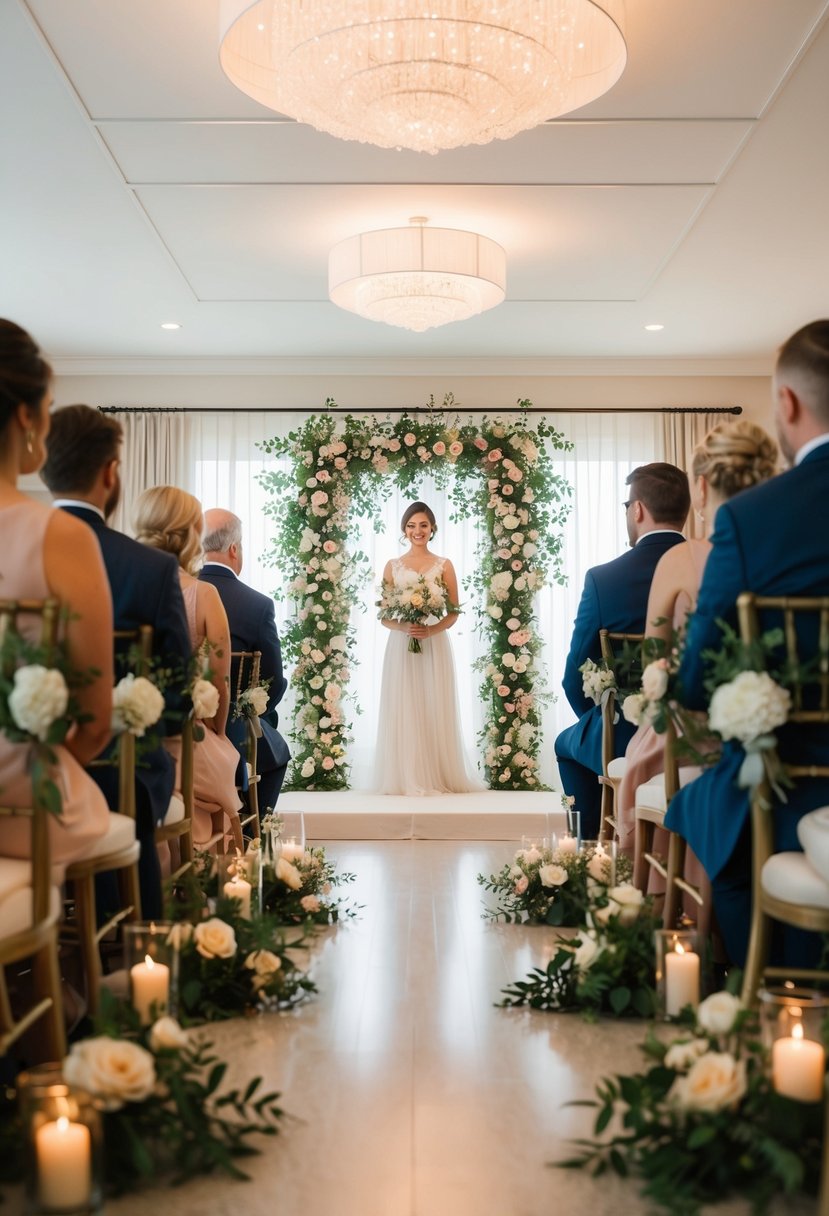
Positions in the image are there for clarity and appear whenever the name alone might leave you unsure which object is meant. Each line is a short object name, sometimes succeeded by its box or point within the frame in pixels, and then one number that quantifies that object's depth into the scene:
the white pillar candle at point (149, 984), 2.55
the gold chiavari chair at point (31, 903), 2.09
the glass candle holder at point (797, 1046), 1.96
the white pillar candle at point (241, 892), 3.48
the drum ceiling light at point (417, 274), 5.83
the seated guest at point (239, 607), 5.41
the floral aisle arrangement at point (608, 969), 3.17
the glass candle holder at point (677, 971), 2.79
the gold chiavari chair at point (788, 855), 2.32
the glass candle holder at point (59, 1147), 1.79
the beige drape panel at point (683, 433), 9.45
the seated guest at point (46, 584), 2.27
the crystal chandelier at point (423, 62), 3.57
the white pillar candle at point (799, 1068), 1.96
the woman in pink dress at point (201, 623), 4.32
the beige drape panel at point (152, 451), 9.38
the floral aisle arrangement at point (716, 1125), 1.98
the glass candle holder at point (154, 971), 2.55
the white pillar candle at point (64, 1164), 1.79
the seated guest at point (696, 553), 3.43
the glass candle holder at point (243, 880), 3.49
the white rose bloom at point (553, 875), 4.30
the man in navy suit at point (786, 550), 2.55
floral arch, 8.92
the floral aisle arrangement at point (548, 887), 4.24
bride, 8.35
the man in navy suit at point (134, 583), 3.24
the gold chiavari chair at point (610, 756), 4.53
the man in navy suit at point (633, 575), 4.59
